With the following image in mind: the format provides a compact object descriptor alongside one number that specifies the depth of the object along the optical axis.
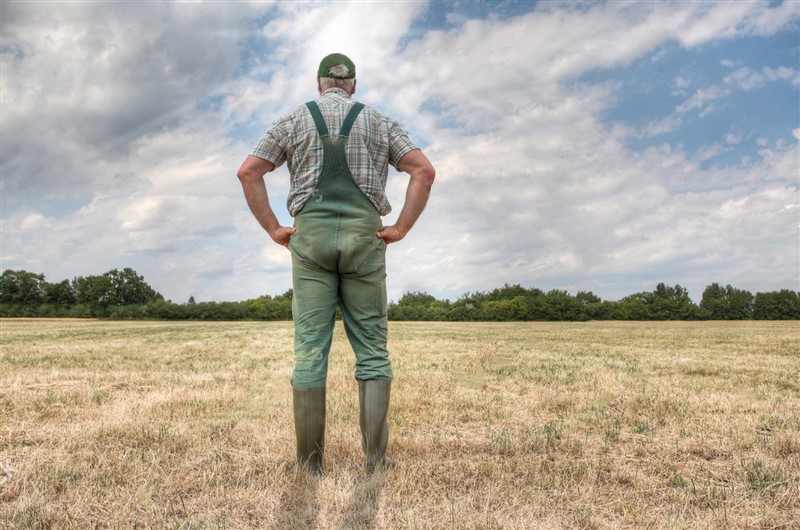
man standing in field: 3.54
